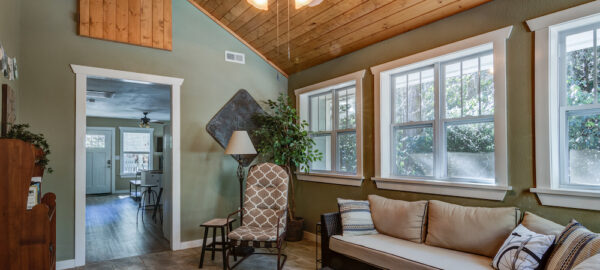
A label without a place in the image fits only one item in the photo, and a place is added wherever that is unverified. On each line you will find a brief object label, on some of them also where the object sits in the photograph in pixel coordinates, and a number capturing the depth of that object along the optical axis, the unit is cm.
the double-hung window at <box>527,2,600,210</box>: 240
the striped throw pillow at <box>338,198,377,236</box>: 326
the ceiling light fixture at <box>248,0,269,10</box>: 235
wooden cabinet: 183
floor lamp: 413
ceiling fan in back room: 900
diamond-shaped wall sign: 472
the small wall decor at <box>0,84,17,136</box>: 275
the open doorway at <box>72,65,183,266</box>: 389
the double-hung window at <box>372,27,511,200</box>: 282
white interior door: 1021
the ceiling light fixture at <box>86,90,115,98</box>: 638
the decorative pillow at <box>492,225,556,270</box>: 209
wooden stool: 360
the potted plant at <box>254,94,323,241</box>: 462
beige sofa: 248
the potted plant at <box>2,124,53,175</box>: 266
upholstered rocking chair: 382
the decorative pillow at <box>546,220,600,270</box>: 183
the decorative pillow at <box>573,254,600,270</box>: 153
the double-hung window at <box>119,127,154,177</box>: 1093
